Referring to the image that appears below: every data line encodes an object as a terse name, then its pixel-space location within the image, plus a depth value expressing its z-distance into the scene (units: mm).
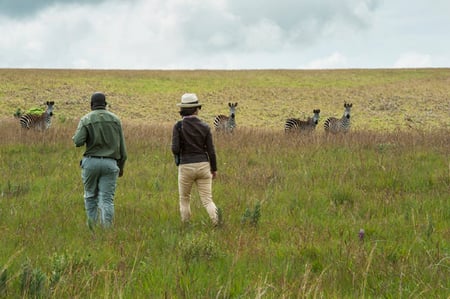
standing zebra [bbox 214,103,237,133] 44187
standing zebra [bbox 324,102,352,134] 41781
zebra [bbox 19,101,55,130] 37341
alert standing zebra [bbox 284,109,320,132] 40656
